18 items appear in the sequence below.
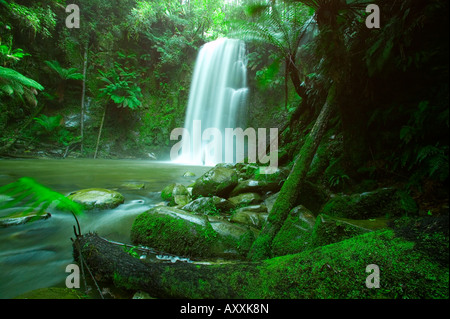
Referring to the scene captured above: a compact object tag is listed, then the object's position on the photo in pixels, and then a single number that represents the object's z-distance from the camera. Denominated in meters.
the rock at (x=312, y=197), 2.40
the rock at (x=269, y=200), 2.99
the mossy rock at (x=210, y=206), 2.94
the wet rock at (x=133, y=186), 4.72
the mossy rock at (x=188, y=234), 1.92
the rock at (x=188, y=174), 7.00
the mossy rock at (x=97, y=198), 3.08
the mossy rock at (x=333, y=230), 1.36
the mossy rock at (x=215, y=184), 3.53
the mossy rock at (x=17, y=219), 2.40
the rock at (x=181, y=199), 3.44
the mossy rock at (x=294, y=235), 1.67
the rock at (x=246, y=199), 3.18
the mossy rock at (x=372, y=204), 1.58
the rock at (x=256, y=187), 3.45
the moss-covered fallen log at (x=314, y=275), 0.89
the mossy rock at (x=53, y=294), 1.22
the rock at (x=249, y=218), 2.44
